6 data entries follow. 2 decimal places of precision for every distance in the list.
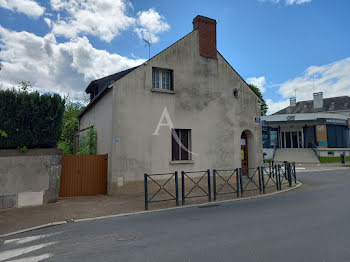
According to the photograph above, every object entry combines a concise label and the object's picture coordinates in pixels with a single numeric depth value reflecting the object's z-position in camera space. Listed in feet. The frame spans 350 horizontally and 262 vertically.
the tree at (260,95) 120.26
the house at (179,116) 34.55
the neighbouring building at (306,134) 96.68
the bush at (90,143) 41.68
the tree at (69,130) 66.30
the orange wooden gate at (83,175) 33.06
